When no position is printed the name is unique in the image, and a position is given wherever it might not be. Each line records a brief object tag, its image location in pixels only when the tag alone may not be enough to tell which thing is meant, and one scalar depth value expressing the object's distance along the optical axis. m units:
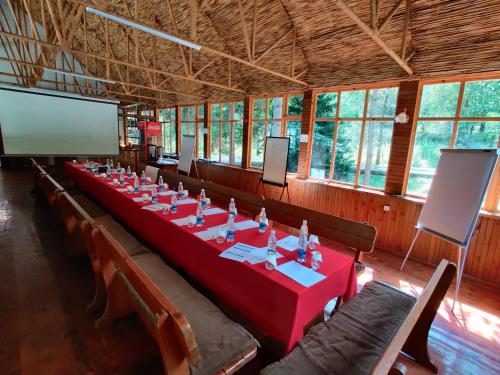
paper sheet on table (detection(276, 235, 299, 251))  2.02
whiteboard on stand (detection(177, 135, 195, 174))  6.75
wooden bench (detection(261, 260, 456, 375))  1.25
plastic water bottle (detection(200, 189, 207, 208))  2.97
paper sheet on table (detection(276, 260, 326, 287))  1.54
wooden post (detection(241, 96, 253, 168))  7.11
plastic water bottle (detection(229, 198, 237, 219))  2.59
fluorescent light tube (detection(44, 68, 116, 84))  5.81
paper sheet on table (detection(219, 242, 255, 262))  1.78
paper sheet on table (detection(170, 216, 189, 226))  2.40
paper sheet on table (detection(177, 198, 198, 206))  3.09
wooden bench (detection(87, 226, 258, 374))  1.14
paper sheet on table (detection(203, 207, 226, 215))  2.78
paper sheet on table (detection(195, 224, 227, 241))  2.10
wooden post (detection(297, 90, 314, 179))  5.48
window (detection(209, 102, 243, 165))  7.85
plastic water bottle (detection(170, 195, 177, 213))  2.74
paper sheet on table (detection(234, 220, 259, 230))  2.40
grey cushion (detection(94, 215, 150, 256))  2.44
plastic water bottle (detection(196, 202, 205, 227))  2.38
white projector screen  8.73
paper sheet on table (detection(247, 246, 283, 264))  1.75
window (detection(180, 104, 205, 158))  9.45
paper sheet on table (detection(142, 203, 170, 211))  2.79
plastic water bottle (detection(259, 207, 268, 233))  2.36
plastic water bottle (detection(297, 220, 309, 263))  1.81
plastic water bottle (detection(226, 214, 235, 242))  2.08
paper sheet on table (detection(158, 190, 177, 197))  3.50
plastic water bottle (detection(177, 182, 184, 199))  3.36
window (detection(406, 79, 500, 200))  3.45
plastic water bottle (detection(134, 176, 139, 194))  3.57
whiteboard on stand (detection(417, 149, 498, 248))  2.61
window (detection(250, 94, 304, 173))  6.06
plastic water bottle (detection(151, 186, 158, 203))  3.13
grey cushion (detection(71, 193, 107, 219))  3.72
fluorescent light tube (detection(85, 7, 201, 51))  2.84
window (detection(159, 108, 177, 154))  11.29
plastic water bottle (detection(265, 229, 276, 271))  1.65
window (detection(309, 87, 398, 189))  4.55
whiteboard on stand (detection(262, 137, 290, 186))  5.31
